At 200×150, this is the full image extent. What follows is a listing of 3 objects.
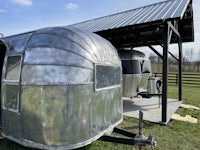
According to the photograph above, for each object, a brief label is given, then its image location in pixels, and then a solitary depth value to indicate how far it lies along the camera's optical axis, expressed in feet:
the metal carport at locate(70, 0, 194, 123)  21.57
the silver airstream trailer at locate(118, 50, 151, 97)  28.40
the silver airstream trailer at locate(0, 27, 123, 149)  10.48
